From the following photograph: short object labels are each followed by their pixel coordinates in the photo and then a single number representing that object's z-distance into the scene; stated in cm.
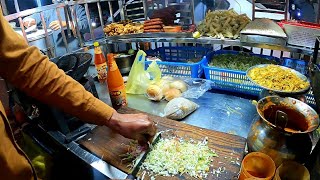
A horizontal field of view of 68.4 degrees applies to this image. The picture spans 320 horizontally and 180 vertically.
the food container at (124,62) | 252
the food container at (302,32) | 172
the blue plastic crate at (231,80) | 193
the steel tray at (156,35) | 227
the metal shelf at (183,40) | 184
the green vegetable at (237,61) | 205
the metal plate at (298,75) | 153
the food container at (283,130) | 117
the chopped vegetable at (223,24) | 212
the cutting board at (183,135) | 130
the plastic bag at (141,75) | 217
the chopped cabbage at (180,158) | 128
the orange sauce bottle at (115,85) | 186
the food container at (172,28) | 235
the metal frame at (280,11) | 218
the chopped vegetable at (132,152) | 139
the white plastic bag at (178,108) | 178
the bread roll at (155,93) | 203
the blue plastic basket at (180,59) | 219
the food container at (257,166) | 114
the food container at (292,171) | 112
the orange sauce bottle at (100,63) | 209
